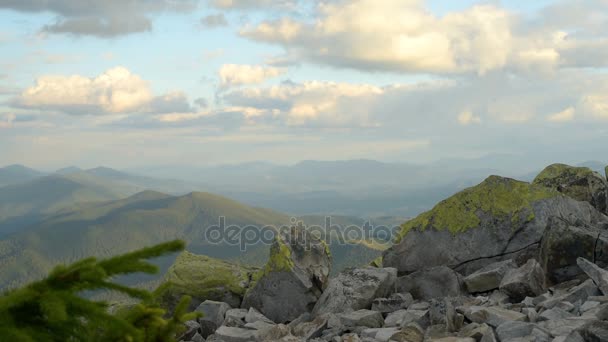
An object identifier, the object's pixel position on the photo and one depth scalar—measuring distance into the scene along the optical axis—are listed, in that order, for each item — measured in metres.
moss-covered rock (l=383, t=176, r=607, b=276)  21.61
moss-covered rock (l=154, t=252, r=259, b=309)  23.30
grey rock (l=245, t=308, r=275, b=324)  19.92
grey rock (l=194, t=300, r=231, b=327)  20.23
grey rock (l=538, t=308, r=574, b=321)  13.72
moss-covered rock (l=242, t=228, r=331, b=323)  21.34
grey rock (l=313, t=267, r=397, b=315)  18.97
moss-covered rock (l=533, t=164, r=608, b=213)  27.12
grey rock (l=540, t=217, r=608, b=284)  18.17
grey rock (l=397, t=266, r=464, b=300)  19.39
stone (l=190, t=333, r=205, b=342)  18.98
